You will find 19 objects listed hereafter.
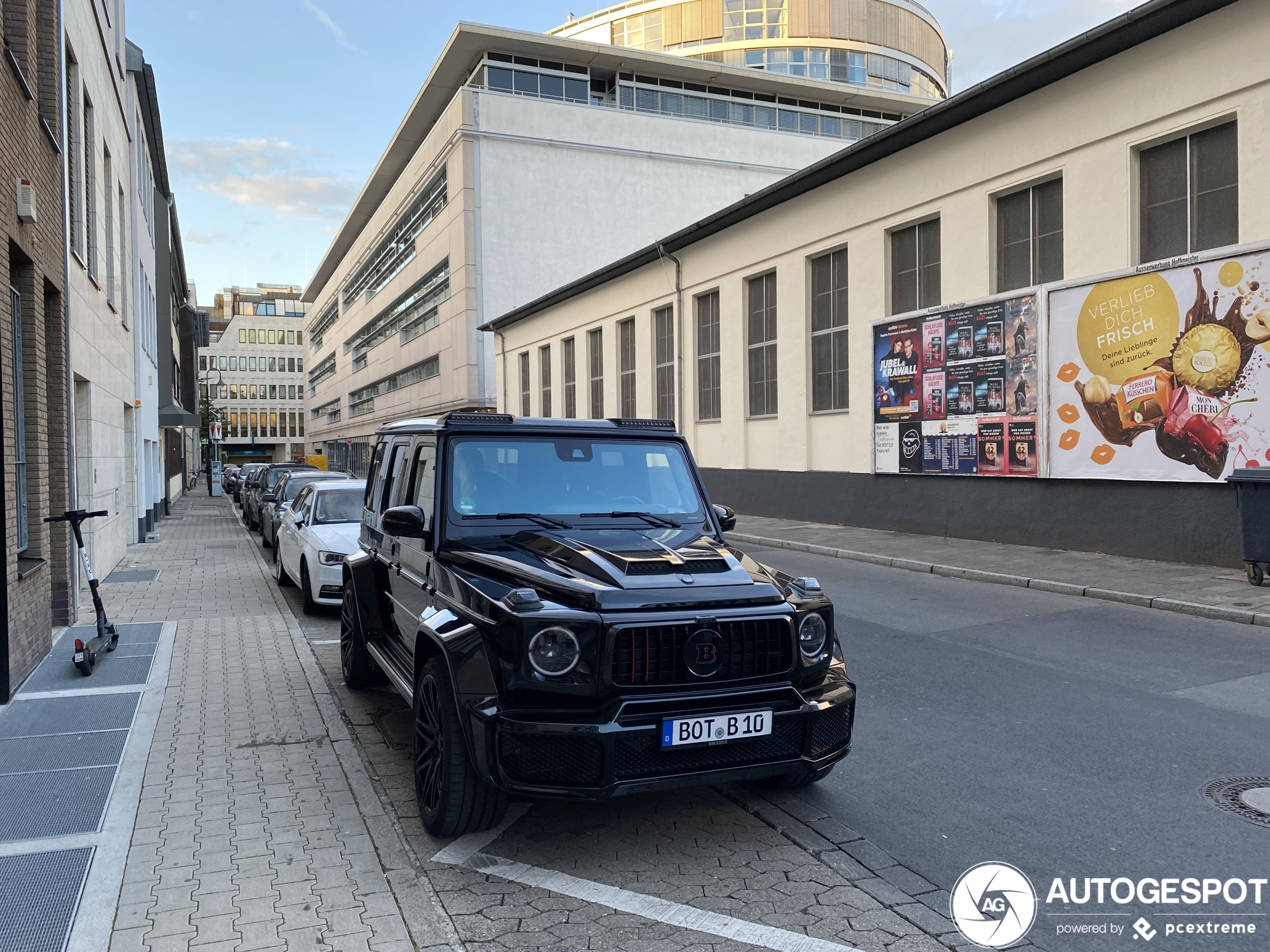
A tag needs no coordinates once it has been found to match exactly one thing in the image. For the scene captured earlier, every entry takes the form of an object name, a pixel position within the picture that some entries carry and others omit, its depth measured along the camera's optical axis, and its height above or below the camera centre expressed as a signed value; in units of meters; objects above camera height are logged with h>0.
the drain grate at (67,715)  5.65 -1.61
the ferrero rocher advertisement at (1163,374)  11.30 +0.99
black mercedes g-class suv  3.55 -0.82
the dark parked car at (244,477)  30.45 -0.63
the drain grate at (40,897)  3.19 -1.63
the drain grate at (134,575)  13.24 -1.65
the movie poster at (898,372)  16.75 +1.48
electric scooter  6.93 -1.40
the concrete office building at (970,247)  12.07 +3.56
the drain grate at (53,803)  4.14 -1.62
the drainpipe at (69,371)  8.86 +0.95
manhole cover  4.17 -1.65
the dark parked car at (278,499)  16.44 -0.71
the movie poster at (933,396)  16.11 +0.98
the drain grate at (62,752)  5.00 -1.62
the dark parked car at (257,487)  23.12 -0.68
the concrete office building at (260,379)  107.69 +9.68
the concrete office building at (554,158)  41.97 +14.38
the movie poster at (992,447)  14.75 +0.05
